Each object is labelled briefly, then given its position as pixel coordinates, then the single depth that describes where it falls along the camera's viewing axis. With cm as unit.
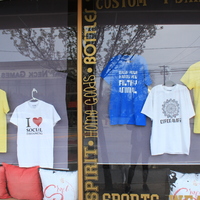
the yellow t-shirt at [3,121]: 360
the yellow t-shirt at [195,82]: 339
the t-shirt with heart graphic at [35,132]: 351
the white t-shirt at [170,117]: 339
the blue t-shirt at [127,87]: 347
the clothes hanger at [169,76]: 350
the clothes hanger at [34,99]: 362
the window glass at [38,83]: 351
